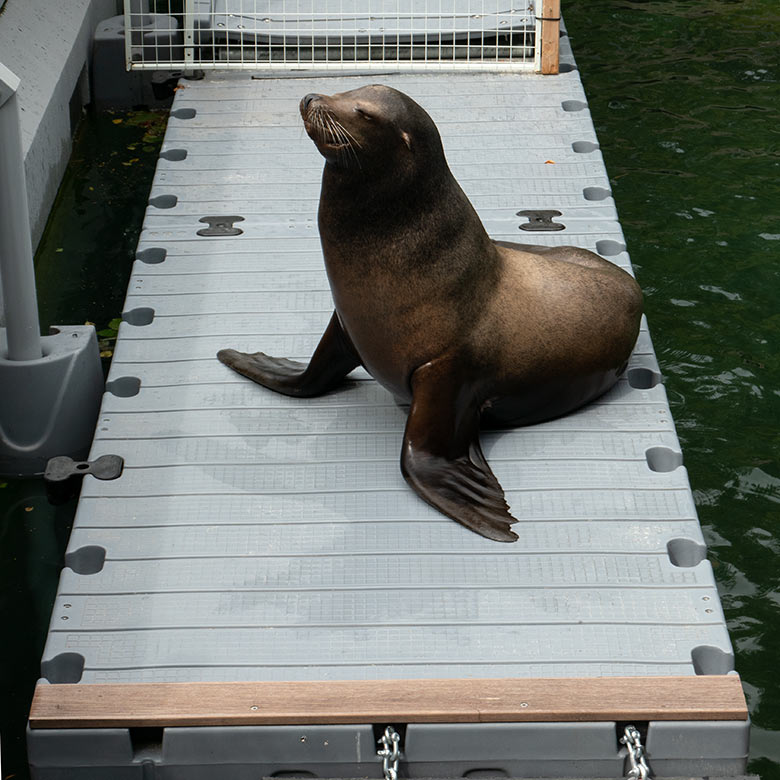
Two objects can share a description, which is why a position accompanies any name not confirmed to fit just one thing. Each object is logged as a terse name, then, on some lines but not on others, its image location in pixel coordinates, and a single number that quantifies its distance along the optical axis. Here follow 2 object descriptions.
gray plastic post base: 4.77
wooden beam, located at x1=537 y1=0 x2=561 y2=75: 7.06
